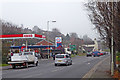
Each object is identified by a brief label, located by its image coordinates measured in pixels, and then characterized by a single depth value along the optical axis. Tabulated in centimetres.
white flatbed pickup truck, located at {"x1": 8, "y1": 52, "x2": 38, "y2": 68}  3003
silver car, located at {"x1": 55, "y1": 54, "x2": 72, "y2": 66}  3403
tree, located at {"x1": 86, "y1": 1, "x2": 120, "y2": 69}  1445
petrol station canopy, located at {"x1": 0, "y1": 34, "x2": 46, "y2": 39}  4788
